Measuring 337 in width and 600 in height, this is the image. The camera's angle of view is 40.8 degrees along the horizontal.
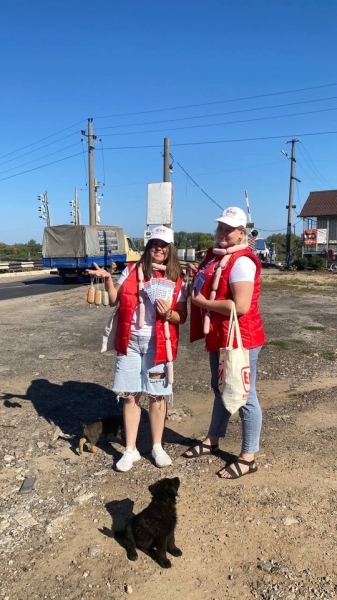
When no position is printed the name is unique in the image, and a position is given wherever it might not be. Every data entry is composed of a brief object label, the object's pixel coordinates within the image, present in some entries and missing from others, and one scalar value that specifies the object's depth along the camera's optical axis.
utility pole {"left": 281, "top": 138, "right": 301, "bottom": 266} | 35.87
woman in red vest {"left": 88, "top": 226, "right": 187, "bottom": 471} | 3.30
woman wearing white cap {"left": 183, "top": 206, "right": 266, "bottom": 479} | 2.96
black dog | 2.44
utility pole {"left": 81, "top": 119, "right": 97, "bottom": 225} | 28.00
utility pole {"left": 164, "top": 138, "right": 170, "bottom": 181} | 19.72
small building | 34.69
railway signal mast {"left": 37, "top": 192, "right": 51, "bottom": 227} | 49.38
